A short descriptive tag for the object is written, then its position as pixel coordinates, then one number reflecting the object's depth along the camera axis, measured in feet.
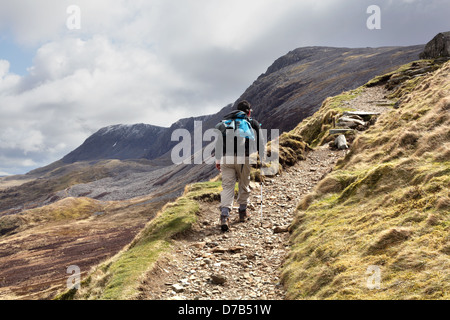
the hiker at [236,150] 32.63
